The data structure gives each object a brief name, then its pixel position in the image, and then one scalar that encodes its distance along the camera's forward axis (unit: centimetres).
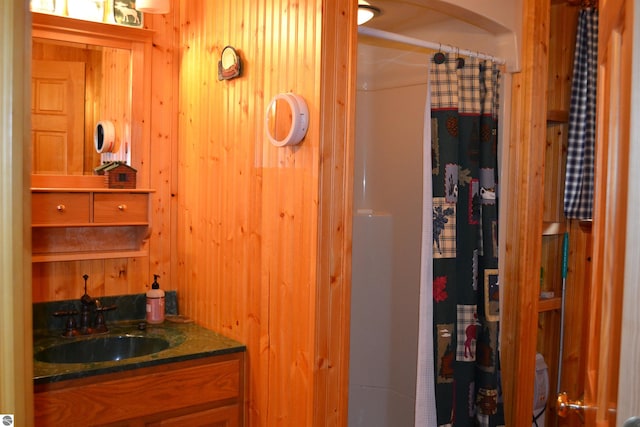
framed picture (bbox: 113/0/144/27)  274
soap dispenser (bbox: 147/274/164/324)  279
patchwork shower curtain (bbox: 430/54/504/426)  241
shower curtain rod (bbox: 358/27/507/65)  223
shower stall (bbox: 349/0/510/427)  336
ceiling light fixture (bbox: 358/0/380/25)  285
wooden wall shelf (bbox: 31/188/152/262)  253
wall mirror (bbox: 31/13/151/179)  260
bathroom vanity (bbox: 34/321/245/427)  211
